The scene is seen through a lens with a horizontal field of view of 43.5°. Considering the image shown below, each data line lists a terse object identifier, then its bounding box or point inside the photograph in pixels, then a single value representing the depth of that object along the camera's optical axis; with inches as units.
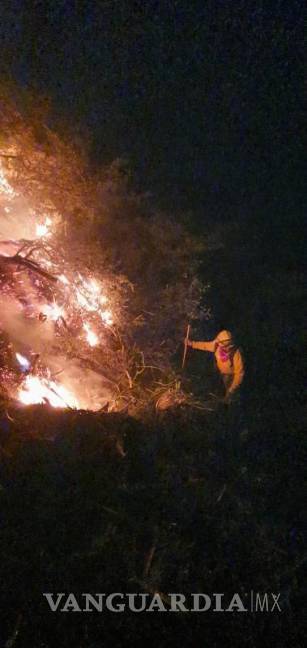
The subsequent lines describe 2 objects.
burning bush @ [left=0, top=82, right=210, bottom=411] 311.4
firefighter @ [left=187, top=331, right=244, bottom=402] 303.9
